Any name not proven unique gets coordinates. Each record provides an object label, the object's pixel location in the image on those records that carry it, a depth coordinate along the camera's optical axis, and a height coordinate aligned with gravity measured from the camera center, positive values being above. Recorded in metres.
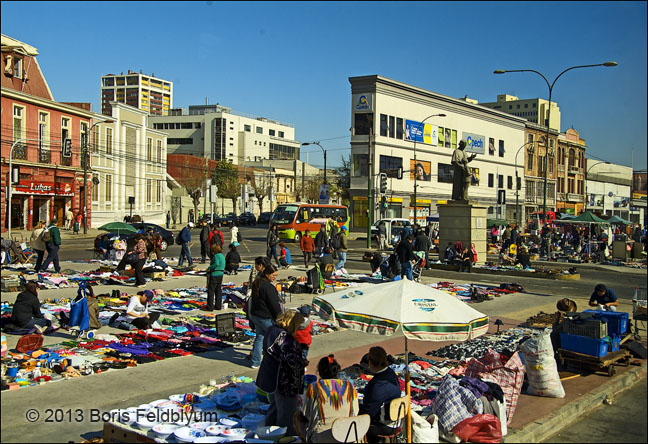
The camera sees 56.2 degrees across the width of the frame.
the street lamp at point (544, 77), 30.69 +7.29
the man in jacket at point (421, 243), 23.80 -1.13
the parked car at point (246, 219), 69.06 -0.81
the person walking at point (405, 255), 19.48 -1.32
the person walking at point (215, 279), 14.04 -1.60
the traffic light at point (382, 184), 38.66 +1.91
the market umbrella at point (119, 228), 24.77 -0.72
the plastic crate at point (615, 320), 10.37 -1.78
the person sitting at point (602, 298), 12.20 -1.64
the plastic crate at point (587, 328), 9.69 -1.81
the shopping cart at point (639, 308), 11.78 -1.79
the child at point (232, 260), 20.09 -1.61
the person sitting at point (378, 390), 6.48 -1.93
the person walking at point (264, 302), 9.40 -1.40
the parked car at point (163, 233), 30.21 -1.25
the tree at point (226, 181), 78.62 +3.98
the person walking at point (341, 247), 22.78 -1.28
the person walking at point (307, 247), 24.78 -1.40
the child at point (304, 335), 7.23 -1.48
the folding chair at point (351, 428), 6.07 -2.17
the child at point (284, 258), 24.19 -1.83
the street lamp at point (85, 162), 43.27 +3.45
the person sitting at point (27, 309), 11.53 -1.91
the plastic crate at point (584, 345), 9.69 -2.09
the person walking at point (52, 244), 20.27 -1.17
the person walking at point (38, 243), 20.56 -1.14
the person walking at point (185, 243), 22.97 -1.22
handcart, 9.67 -2.35
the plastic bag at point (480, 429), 6.80 -2.42
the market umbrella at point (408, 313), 6.88 -1.17
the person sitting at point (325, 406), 6.23 -2.01
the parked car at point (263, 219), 72.14 -0.82
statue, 27.12 +1.83
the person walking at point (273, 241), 25.05 -1.19
